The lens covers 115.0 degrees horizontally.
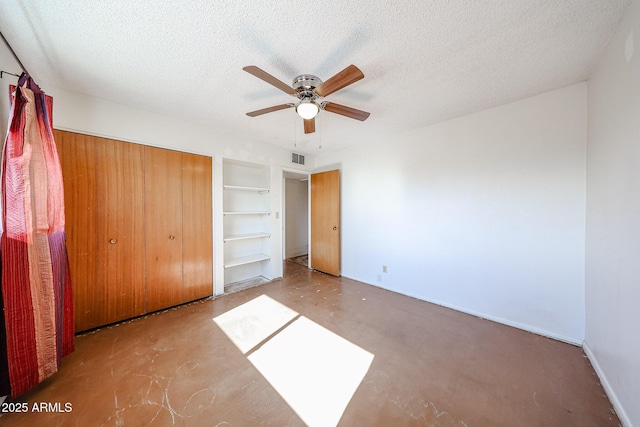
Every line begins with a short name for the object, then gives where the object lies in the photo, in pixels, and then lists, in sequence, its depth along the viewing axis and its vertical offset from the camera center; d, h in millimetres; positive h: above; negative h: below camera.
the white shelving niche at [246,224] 3461 -250
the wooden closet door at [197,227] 2773 -236
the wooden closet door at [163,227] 2490 -211
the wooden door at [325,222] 3918 -227
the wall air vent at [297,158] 4023 +1050
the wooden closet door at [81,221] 2025 -106
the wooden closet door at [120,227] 2195 -185
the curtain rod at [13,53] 1430 +1196
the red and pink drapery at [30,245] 1292 -230
